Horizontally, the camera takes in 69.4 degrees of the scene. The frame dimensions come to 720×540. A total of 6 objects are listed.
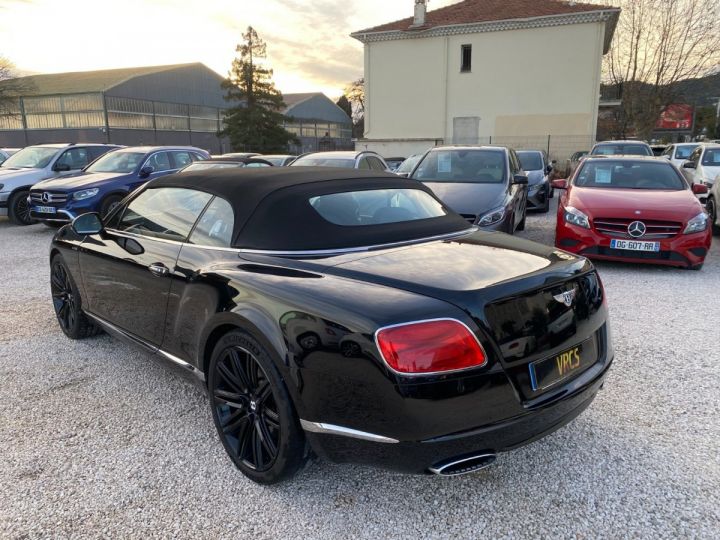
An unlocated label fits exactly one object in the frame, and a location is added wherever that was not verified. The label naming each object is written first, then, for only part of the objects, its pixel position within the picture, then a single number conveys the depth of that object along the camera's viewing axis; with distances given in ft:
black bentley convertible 6.64
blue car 31.12
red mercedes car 21.25
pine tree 136.36
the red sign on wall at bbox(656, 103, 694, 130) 164.39
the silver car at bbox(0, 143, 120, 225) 36.83
